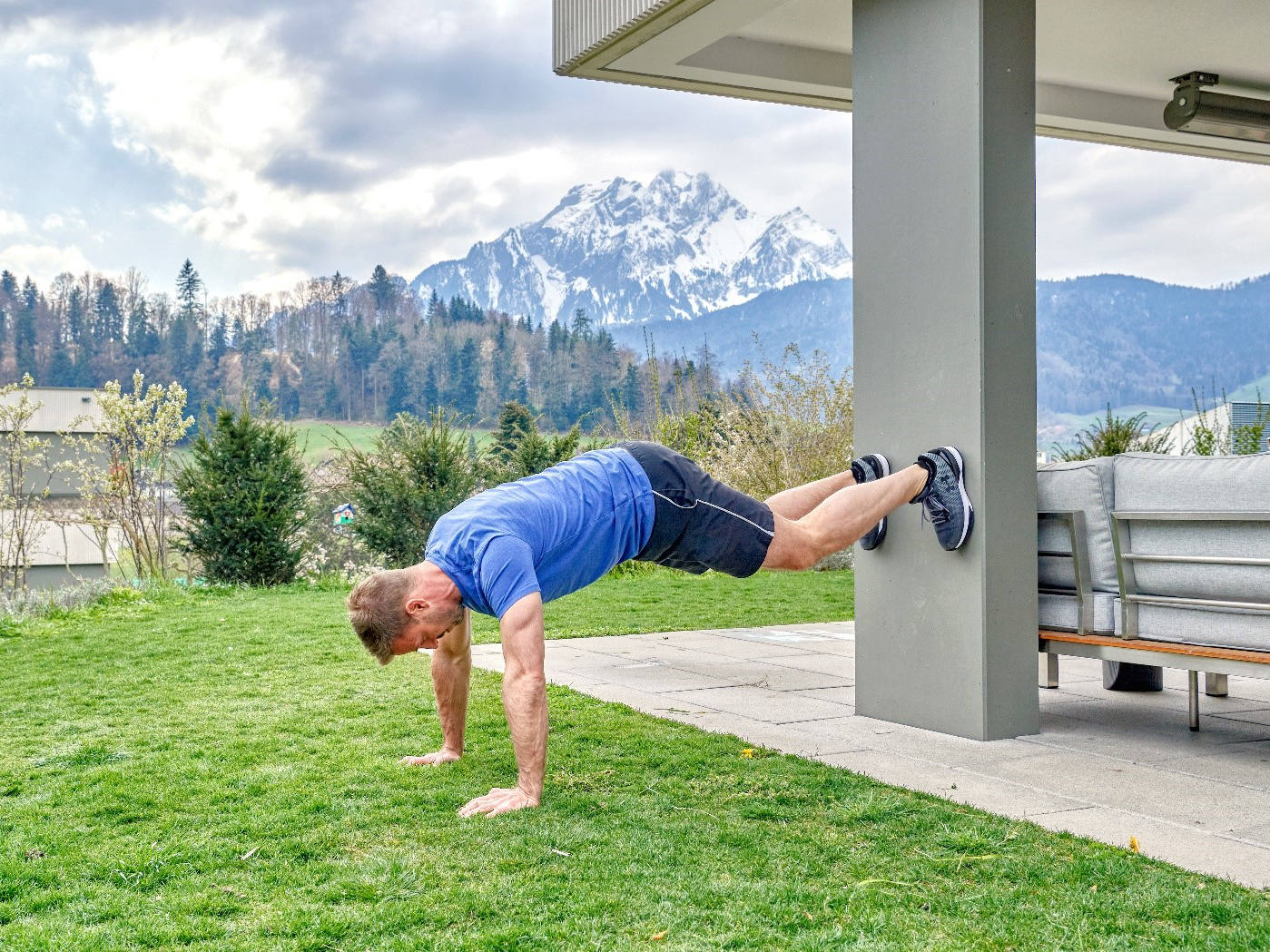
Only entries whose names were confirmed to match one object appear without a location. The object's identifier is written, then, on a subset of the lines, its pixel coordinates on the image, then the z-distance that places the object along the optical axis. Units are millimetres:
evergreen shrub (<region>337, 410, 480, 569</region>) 12547
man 3291
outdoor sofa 3916
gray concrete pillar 4398
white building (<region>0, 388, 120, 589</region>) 12672
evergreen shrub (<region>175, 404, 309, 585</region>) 11508
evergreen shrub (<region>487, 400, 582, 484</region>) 13992
